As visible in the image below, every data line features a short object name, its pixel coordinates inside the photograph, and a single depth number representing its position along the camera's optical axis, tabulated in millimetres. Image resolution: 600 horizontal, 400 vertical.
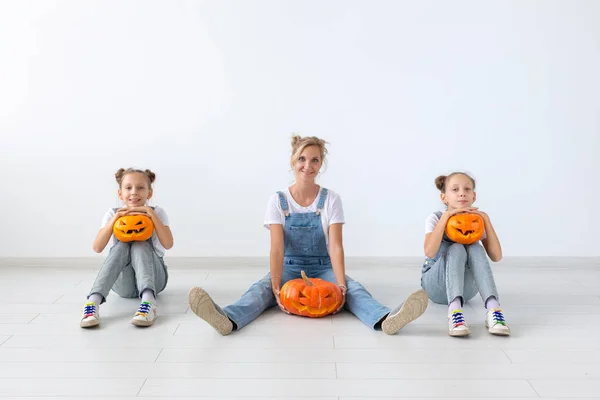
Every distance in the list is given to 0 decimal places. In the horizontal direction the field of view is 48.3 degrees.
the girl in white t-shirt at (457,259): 2730
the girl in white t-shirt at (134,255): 2824
